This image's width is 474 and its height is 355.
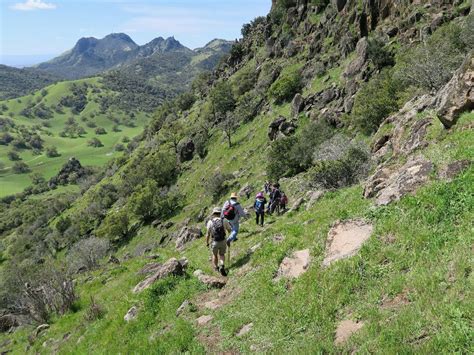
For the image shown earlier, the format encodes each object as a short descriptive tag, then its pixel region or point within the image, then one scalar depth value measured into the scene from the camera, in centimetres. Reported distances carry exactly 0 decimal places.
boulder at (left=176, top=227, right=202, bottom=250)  3412
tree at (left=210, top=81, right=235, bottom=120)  9631
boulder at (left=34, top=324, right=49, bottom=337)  1933
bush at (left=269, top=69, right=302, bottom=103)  7288
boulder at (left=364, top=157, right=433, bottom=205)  1148
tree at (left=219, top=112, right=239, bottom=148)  7844
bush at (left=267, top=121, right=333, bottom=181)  4631
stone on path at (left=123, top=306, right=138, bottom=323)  1428
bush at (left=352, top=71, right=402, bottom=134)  3997
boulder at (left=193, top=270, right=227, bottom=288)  1464
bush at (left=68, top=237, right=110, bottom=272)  6359
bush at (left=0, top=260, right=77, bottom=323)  2002
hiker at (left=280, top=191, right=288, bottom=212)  2912
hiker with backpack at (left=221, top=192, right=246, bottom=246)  1808
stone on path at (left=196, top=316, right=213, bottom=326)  1205
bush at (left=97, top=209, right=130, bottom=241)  7430
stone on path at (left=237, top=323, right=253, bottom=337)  1035
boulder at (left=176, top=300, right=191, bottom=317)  1333
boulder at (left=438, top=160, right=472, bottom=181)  1066
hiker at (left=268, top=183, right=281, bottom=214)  2860
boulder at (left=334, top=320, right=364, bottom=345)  812
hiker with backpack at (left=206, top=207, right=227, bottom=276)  1563
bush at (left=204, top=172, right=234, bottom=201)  5861
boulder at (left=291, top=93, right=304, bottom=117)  6228
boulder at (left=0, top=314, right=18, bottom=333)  2695
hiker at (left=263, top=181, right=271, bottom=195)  3613
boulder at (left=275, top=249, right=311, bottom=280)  1173
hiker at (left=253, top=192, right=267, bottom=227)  2522
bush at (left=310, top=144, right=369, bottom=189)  2688
